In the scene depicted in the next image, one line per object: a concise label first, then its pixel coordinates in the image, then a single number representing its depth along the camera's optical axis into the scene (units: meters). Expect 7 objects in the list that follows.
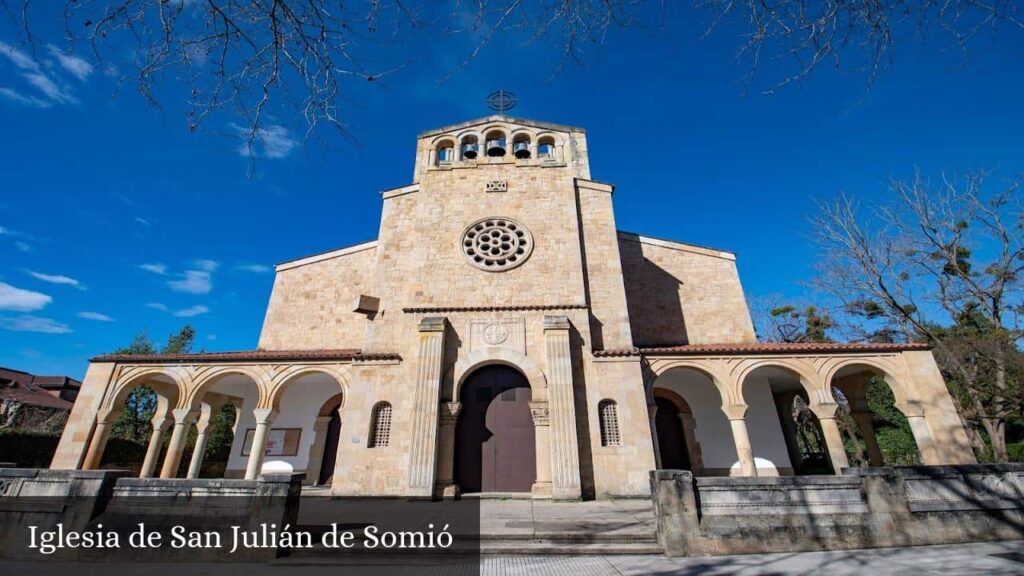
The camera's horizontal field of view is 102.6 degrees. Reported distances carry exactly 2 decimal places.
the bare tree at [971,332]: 14.45
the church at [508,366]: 10.32
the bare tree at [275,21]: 2.65
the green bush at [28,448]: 15.54
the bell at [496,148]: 15.73
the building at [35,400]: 23.22
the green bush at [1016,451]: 16.28
